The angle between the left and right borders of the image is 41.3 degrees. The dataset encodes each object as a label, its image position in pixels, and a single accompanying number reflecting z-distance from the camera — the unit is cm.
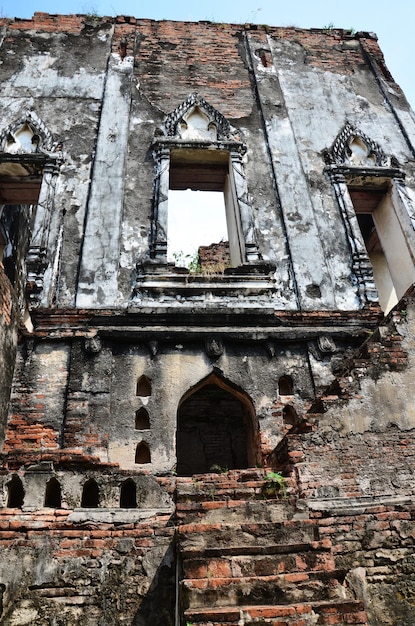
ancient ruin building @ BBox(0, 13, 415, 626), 412
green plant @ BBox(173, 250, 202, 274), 747
